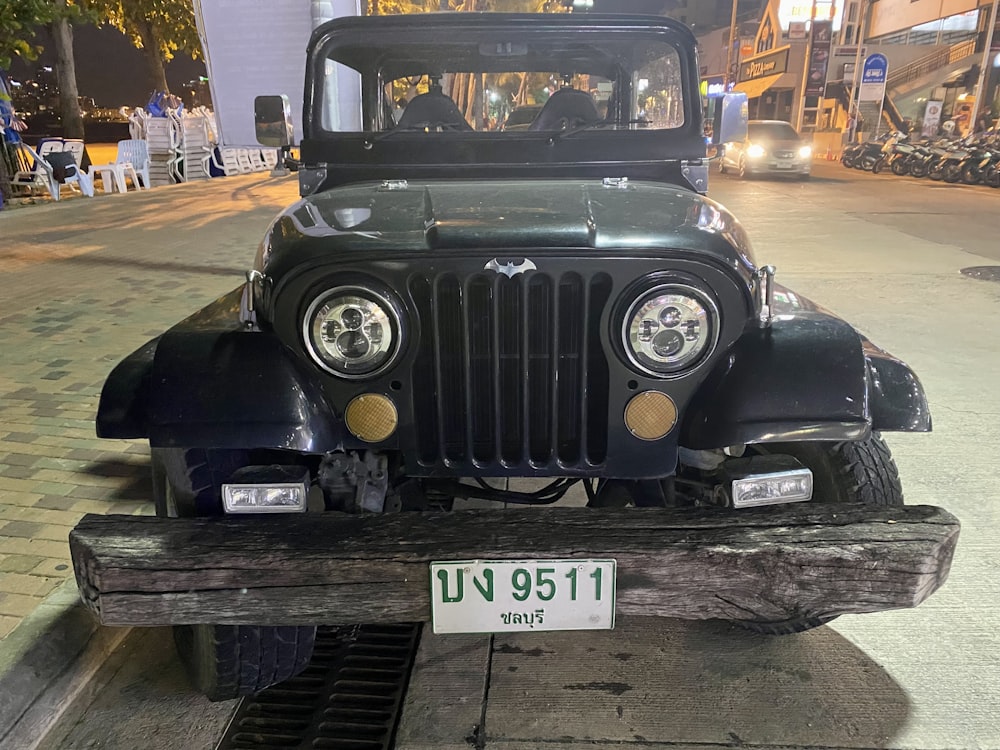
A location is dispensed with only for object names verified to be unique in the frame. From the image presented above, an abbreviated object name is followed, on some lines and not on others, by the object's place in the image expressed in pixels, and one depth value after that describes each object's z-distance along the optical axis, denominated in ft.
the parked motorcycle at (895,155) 68.85
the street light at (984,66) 75.44
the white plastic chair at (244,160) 64.75
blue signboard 84.02
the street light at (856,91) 92.53
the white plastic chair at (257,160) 67.46
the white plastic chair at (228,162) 62.28
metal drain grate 7.52
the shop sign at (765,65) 120.57
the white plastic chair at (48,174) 44.04
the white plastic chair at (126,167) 49.16
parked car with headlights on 61.98
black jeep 5.83
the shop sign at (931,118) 81.97
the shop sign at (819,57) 103.45
